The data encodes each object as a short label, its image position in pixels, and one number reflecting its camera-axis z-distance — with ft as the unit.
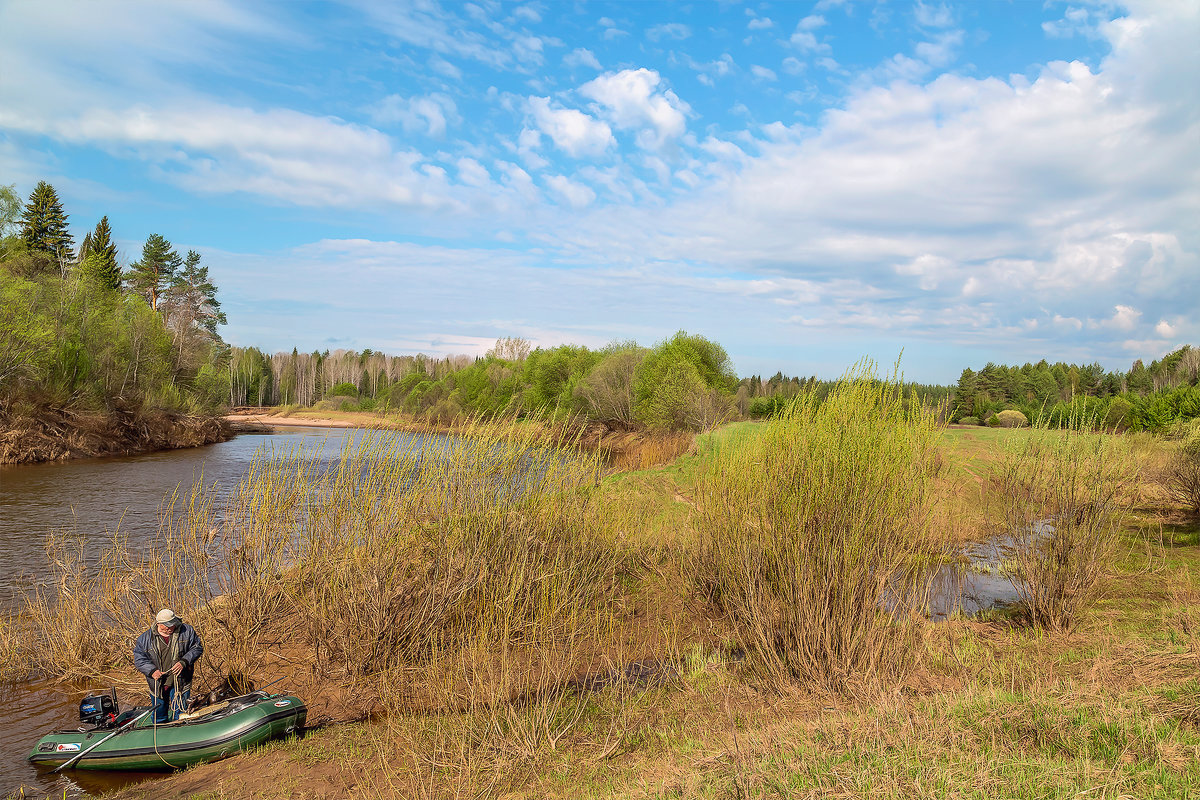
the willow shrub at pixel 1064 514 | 29.71
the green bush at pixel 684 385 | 122.69
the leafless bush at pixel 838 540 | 19.77
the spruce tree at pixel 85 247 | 180.18
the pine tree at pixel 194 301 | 194.49
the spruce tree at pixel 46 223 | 168.45
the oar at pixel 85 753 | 22.66
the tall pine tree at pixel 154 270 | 199.00
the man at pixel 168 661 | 24.07
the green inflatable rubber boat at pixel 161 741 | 22.88
